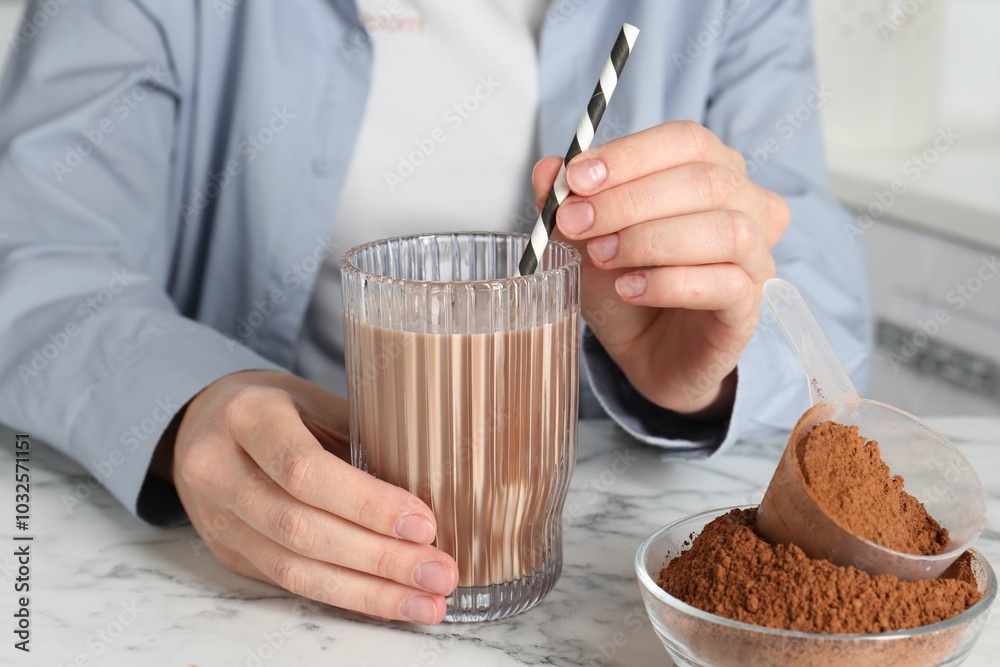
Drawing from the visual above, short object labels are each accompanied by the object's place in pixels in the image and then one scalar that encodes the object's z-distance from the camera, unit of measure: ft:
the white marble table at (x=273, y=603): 1.90
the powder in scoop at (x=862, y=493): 1.73
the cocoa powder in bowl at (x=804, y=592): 1.61
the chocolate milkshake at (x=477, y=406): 1.86
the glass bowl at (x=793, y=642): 1.55
